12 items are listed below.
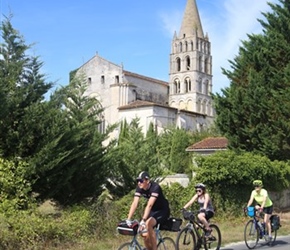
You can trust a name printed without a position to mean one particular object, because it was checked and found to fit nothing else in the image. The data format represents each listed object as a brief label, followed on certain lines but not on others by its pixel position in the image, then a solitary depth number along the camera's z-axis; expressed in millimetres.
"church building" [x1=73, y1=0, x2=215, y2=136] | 77062
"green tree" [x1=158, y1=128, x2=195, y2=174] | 48659
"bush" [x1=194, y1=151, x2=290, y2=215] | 20219
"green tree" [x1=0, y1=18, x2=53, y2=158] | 16203
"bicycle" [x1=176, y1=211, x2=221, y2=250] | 10805
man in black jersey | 8688
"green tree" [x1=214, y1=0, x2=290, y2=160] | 25422
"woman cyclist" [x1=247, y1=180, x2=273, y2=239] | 13328
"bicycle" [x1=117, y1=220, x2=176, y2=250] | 8531
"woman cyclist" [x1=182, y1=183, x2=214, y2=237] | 11430
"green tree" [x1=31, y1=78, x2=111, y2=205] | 16328
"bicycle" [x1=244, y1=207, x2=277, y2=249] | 12969
